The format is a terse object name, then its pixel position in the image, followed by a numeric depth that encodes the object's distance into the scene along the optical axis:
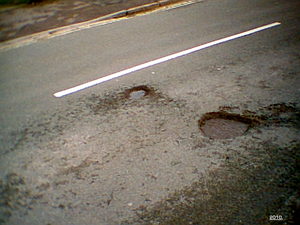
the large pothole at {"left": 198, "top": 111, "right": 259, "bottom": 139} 2.97
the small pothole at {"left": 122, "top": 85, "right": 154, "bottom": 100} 3.87
